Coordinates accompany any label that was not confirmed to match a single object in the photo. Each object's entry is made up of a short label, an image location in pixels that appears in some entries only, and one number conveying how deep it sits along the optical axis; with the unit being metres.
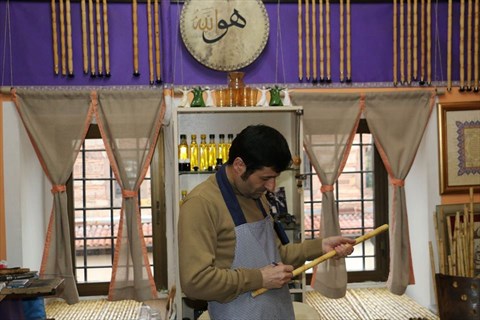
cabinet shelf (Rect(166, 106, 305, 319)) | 4.09
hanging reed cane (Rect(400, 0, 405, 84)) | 4.77
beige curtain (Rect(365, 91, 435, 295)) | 4.75
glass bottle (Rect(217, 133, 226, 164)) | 4.22
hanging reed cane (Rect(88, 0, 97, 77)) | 4.59
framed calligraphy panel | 4.75
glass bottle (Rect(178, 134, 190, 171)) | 4.16
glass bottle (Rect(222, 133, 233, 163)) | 4.21
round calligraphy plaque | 4.61
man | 1.81
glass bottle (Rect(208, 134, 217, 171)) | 4.24
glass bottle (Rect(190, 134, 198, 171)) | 4.25
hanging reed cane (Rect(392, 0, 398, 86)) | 4.76
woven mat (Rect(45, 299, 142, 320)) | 4.93
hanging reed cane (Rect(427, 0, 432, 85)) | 4.76
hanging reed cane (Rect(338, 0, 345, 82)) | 4.74
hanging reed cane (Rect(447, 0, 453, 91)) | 4.78
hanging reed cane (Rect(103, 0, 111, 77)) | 4.61
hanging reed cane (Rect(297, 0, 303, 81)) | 4.70
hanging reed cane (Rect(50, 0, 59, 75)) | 4.56
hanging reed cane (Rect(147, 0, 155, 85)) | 4.62
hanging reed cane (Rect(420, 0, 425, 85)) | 4.77
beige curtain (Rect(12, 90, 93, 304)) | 4.58
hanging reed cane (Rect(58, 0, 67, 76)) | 4.55
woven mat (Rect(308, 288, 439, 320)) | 4.79
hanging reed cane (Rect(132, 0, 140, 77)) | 4.61
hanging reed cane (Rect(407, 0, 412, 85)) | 4.76
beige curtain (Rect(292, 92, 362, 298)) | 4.72
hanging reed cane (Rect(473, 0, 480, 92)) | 4.77
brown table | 2.78
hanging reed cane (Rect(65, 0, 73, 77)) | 4.57
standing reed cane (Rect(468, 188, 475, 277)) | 3.36
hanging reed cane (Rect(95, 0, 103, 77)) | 4.59
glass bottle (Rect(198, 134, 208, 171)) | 4.24
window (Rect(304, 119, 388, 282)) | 5.64
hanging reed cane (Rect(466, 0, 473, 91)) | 4.79
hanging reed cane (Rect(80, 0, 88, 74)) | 4.58
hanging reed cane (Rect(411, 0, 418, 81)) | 4.75
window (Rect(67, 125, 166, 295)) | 5.52
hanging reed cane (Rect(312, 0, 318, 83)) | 4.71
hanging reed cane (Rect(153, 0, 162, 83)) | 4.62
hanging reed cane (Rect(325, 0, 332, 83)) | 4.72
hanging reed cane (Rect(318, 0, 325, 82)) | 4.72
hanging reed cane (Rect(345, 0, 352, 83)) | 4.74
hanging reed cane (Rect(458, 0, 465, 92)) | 4.78
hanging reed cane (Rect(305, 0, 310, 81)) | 4.70
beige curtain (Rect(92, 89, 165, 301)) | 4.63
